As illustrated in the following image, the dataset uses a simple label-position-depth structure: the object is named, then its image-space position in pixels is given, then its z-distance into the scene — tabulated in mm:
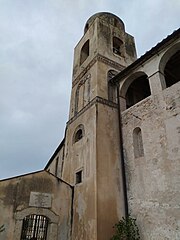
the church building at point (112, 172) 7742
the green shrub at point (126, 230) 7596
